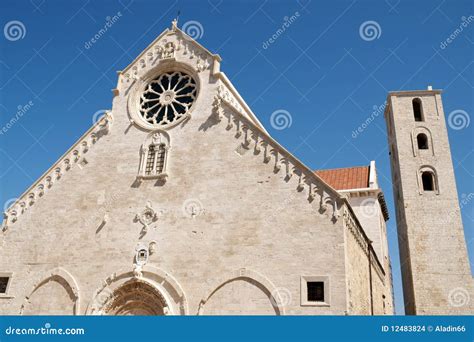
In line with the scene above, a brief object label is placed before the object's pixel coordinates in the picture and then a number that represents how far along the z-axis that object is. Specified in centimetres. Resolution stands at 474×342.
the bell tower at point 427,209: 2166
